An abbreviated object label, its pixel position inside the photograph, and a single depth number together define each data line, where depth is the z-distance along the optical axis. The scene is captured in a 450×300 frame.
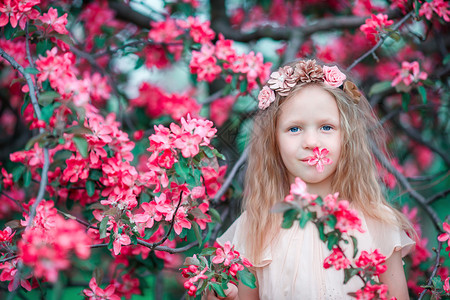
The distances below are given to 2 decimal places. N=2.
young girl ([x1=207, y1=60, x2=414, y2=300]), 1.66
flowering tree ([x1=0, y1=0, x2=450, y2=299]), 1.62
